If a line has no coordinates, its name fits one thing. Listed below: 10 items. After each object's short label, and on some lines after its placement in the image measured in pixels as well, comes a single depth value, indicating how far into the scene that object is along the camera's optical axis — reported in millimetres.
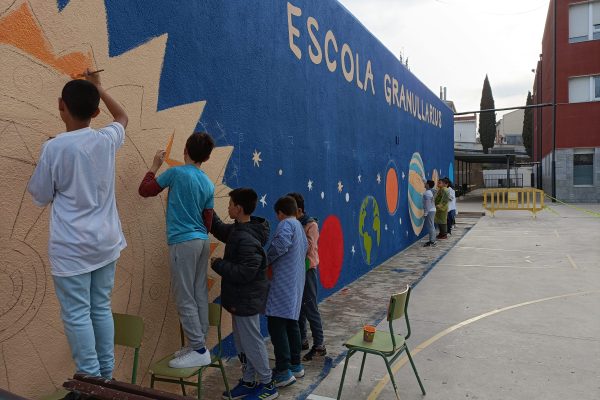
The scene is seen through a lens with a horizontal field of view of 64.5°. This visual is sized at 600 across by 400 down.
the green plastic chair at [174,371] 3393
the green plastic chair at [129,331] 3023
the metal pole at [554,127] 26250
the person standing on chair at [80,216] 2432
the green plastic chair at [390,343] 3746
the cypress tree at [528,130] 54688
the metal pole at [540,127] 35875
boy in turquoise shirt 3529
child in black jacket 3617
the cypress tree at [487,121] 55591
